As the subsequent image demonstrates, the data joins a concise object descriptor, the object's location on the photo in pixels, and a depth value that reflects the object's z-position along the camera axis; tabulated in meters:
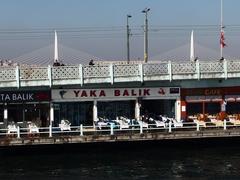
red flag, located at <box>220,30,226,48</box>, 44.56
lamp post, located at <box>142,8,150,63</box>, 53.07
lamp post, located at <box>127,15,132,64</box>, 58.77
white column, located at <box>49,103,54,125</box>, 40.12
